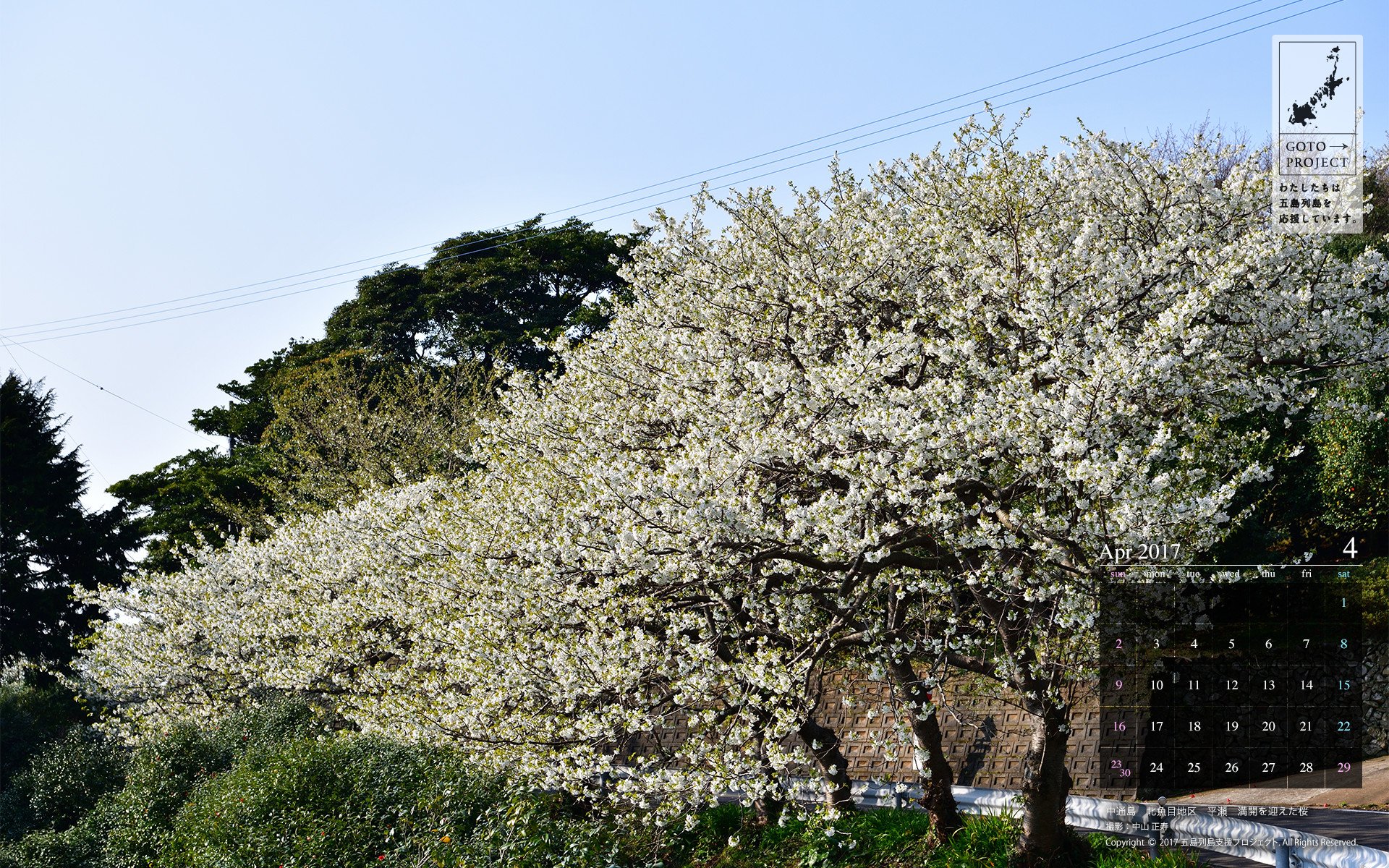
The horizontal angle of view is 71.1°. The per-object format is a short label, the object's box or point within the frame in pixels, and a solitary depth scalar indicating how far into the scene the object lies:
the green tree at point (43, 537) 30.34
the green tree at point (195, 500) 32.44
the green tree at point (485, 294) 37.97
